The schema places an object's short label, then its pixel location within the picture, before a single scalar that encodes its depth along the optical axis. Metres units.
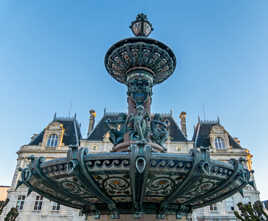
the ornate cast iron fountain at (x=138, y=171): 3.80
